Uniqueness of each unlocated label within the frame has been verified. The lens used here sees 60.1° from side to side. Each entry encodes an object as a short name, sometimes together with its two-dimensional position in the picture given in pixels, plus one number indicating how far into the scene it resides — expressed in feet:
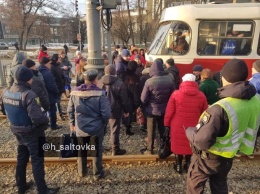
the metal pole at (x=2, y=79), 35.55
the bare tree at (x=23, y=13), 131.34
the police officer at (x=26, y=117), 9.61
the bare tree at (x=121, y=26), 80.02
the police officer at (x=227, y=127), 7.05
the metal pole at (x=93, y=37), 18.24
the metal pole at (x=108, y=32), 20.21
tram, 19.72
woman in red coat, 11.04
